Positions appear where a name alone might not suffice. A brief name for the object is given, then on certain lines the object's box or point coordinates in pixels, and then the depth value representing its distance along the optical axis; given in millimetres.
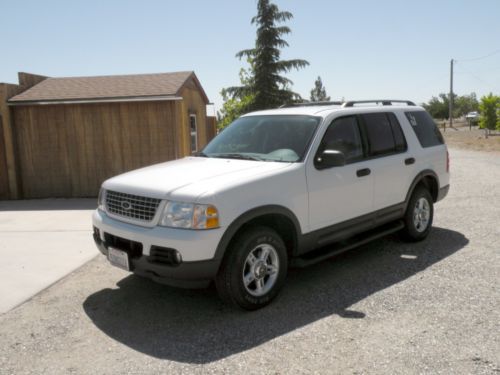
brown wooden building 11258
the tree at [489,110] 39531
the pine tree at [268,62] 28141
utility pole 59575
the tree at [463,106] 103644
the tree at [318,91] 92188
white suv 3961
